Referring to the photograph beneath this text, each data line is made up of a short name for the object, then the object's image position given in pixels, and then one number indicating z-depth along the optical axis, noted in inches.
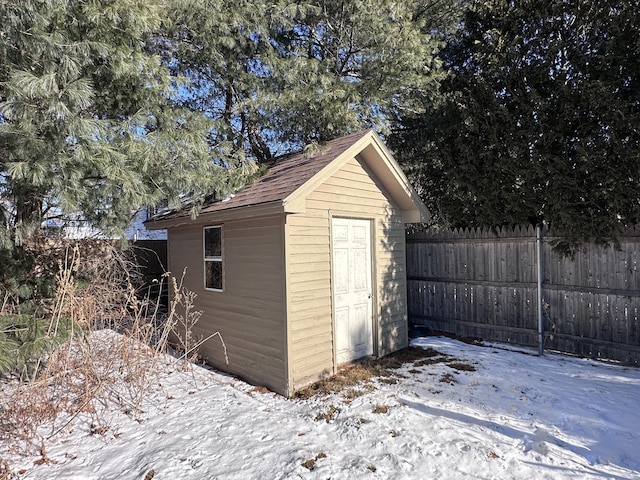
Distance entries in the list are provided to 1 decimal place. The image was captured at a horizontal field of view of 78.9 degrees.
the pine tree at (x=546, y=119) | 237.3
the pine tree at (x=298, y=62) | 293.7
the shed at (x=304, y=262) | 206.8
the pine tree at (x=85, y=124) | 150.9
